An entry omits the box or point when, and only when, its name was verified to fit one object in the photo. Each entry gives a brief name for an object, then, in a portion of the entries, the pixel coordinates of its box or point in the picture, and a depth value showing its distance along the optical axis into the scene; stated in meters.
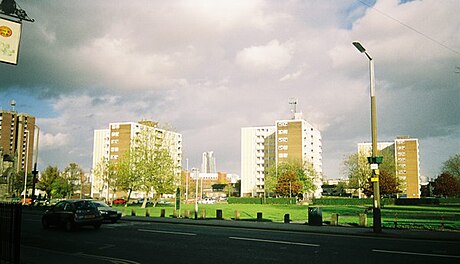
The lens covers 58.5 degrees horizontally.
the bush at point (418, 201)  85.62
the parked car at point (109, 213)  27.66
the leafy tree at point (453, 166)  107.94
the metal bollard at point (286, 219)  27.73
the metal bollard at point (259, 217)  30.00
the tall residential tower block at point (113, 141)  154.12
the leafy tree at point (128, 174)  63.89
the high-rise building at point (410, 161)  188.75
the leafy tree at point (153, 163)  63.03
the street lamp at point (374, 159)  20.42
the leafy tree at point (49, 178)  86.50
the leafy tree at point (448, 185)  114.56
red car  78.88
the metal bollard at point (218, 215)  31.59
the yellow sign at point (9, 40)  13.36
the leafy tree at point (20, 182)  96.88
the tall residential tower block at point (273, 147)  152.50
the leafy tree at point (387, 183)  87.06
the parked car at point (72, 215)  22.20
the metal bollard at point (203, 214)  32.84
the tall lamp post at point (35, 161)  43.73
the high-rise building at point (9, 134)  107.06
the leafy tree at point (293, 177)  107.44
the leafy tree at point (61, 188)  87.19
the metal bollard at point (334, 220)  25.53
